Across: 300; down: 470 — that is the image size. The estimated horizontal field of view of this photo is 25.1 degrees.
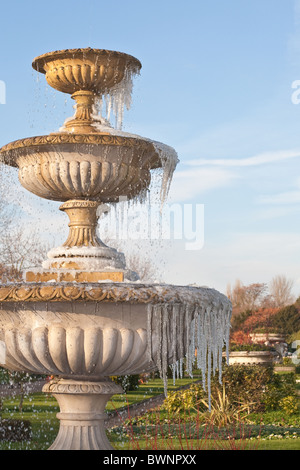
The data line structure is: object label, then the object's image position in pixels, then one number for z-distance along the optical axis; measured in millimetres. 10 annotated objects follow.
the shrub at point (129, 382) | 18784
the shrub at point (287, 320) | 43153
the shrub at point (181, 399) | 13867
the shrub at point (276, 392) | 14789
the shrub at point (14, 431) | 10977
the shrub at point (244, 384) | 13969
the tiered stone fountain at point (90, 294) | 5074
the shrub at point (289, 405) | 14193
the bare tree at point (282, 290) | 63188
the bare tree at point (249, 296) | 55669
